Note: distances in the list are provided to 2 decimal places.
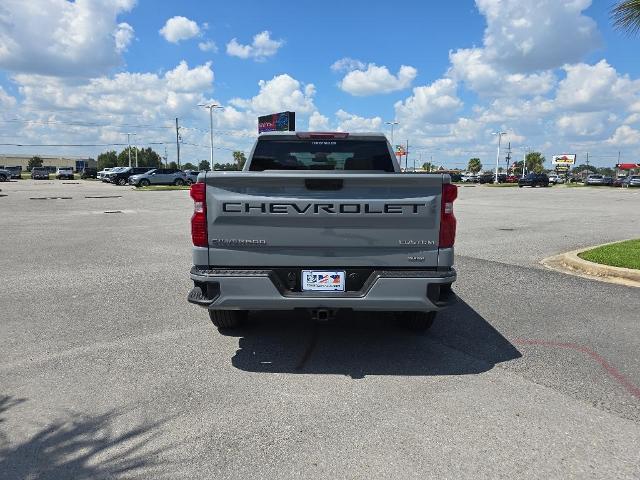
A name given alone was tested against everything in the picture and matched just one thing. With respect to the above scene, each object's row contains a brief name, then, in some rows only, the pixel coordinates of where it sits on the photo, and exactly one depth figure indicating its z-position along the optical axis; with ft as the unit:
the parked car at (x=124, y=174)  148.62
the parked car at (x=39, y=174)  196.13
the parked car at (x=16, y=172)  221.99
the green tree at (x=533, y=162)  454.81
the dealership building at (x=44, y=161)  524.11
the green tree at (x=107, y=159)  445.37
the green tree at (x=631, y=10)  29.14
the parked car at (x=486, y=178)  238.27
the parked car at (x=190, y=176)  152.55
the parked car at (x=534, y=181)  177.17
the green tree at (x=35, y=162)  445.78
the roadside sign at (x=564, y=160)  368.07
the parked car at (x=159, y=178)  138.43
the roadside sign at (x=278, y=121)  184.99
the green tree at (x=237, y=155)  466.70
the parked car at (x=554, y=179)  239.40
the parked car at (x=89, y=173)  226.79
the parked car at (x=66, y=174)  214.01
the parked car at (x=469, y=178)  253.44
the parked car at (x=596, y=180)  200.64
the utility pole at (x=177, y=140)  269.11
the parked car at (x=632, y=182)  188.14
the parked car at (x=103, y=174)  170.03
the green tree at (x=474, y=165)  480.23
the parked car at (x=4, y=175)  169.16
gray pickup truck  12.33
